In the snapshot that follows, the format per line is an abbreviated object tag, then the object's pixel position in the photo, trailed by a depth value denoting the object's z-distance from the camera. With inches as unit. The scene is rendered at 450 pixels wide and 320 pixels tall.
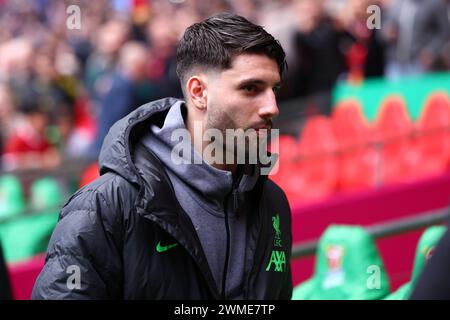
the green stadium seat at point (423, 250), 316.2
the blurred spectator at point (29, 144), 831.1
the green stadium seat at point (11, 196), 738.8
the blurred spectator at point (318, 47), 845.8
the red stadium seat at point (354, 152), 669.3
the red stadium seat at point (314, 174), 684.7
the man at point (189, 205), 204.4
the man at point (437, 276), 157.6
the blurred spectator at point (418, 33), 791.1
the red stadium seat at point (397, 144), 665.0
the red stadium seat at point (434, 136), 658.8
